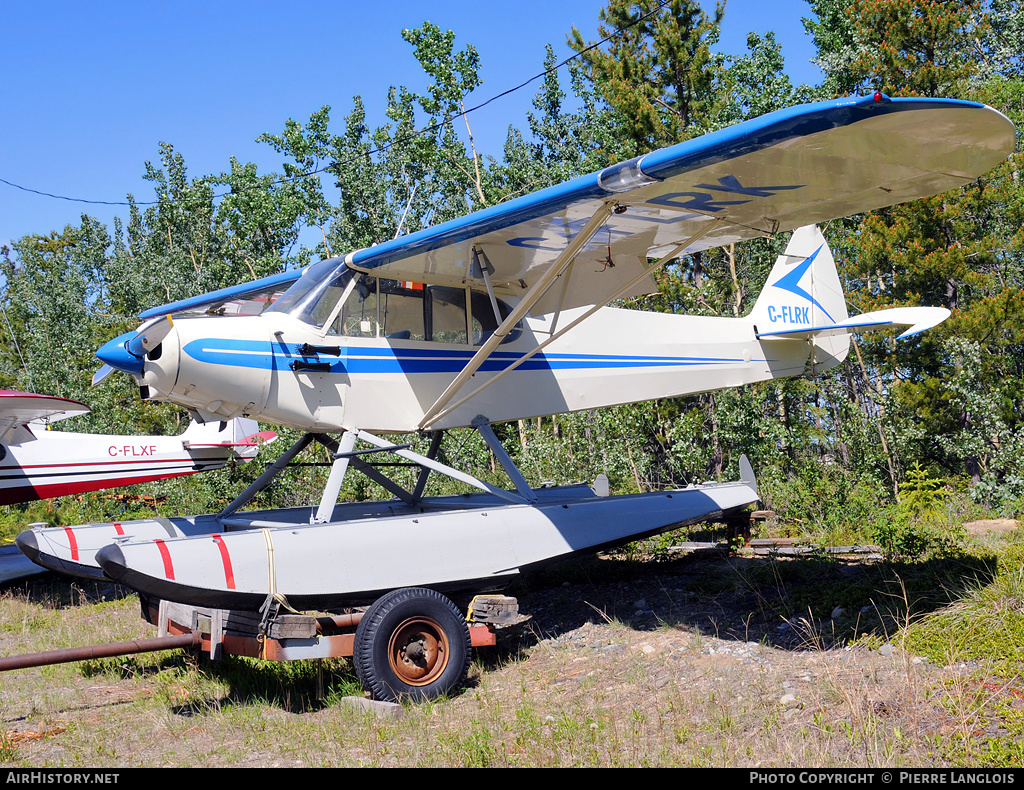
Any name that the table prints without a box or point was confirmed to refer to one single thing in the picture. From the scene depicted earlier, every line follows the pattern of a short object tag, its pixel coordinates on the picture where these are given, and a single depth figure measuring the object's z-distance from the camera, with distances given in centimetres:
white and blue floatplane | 485
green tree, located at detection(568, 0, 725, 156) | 1730
